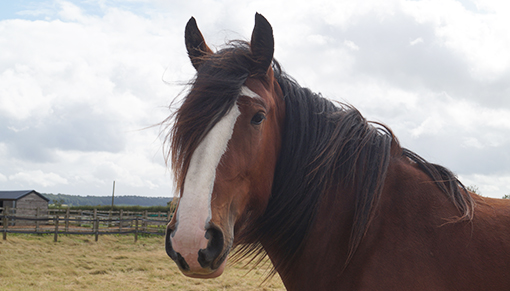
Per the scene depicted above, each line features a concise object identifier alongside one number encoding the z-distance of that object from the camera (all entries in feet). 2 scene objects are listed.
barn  79.77
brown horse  4.31
